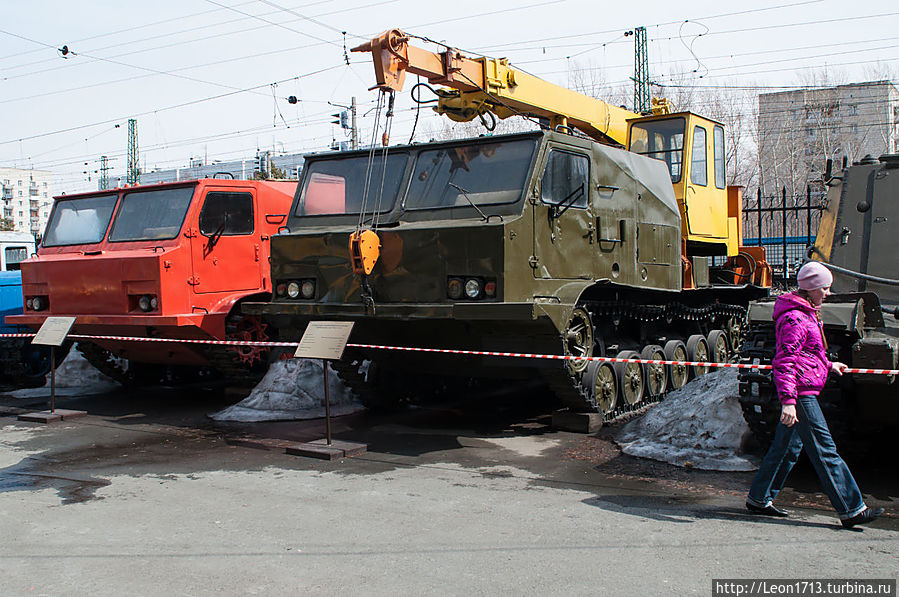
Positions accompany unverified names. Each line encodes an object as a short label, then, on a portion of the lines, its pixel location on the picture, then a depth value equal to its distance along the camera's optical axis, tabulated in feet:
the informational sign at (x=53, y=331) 32.89
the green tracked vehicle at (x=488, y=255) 25.59
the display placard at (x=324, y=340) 25.69
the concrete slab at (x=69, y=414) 33.17
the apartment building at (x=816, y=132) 154.71
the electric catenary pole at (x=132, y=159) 137.49
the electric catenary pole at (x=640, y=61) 103.40
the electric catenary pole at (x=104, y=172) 155.22
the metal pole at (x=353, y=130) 110.69
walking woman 17.38
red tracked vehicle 33.63
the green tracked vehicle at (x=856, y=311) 19.74
